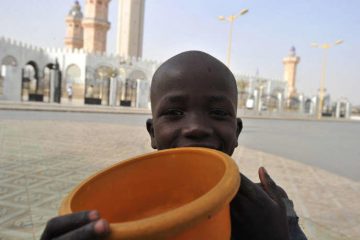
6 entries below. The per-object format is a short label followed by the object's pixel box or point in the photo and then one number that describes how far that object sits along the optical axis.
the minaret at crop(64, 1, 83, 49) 50.62
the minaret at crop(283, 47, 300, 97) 58.28
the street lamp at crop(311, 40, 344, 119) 27.06
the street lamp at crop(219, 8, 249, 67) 19.36
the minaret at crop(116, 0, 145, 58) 43.66
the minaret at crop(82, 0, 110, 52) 43.16
